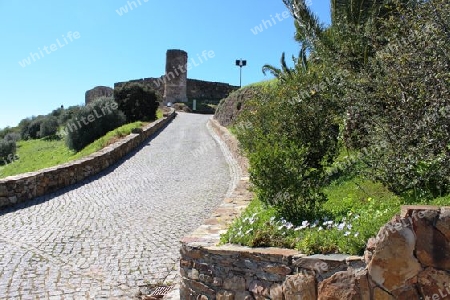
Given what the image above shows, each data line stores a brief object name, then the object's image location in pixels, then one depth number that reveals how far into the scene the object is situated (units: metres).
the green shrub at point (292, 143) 5.09
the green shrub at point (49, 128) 31.73
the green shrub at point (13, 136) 32.86
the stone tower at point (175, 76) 41.44
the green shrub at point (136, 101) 25.06
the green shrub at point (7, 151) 25.05
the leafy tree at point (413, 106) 4.48
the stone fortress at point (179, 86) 41.56
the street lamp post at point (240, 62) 41.27
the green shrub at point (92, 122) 20.48
